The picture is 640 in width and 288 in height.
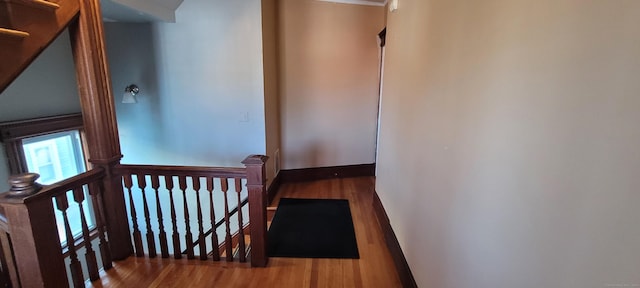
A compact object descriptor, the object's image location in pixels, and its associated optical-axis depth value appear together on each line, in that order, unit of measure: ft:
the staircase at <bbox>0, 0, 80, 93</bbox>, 4.31
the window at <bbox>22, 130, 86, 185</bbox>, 9.00
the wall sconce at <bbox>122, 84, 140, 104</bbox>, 10.11
